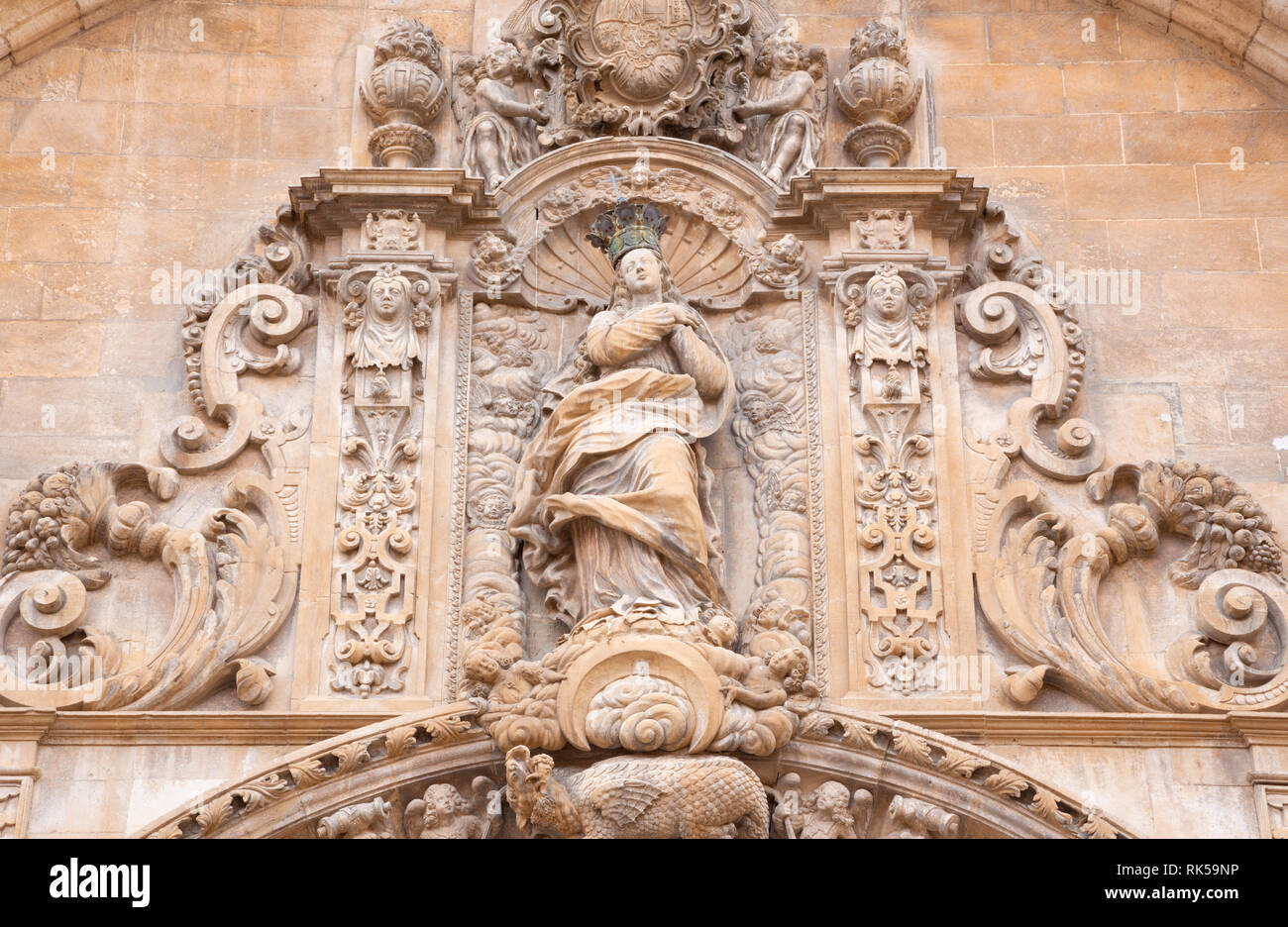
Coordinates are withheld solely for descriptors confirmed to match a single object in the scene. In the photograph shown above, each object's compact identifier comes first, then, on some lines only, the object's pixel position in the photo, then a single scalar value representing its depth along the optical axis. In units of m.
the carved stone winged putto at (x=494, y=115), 22.97
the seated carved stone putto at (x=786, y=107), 23.05
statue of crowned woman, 19.94
